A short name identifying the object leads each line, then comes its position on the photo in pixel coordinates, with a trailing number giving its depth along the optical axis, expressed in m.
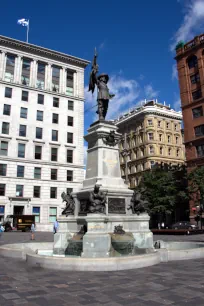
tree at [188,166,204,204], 42.73
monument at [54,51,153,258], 11.13
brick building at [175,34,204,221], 50.94
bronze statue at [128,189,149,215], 13.14
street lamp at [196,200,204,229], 42.56
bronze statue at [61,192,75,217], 13.73
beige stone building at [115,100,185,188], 70.44
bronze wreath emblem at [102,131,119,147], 14.66
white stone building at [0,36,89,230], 51.72
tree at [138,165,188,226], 47.32
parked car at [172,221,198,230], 43.22
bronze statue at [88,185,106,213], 11.55
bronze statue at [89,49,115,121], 15.46
